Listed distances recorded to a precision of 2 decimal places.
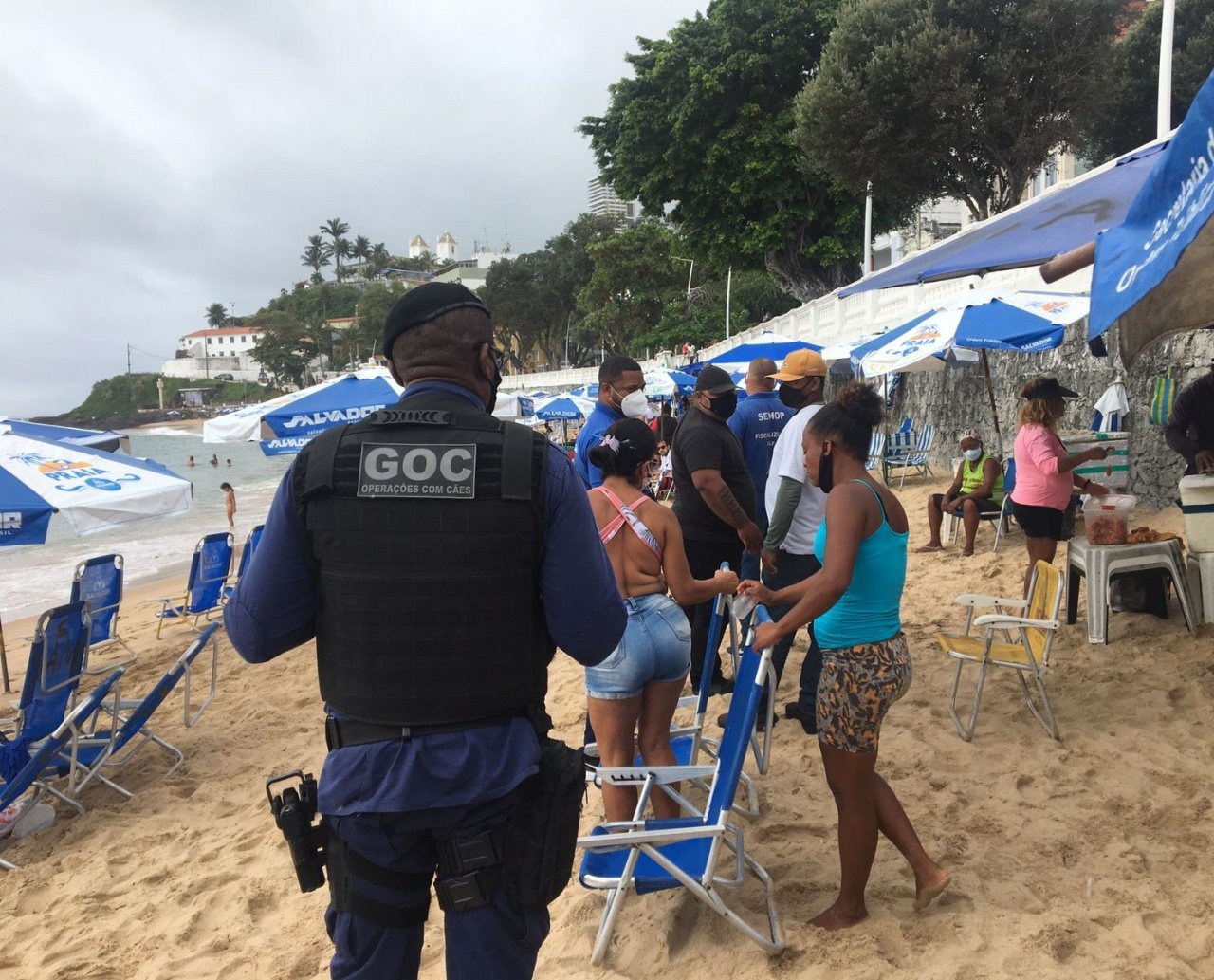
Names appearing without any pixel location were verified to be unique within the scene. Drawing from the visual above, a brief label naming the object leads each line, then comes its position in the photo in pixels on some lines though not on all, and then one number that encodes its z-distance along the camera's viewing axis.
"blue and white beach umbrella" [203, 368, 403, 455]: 7.75
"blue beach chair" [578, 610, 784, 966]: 2.38
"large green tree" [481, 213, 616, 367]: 58.81
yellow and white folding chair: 3.89
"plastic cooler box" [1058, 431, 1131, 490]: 7.40
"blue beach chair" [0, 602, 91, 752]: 4.12
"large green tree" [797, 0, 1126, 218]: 15.95
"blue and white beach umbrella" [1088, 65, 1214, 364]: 1.65
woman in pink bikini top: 2.78
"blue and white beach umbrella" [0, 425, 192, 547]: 4.98
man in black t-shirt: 3.98
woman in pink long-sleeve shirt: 4.99
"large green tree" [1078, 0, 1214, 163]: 17.45
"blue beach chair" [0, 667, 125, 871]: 3.78
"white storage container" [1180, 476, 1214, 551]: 4.47
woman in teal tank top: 2.44
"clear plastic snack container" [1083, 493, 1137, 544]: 4.82
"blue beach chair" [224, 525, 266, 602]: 7.27
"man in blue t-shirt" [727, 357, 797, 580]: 4.75
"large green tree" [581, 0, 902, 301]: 22.94
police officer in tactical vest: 1.57
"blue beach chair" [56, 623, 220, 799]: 4.26
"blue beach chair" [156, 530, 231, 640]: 8.77
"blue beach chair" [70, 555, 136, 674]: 6.62
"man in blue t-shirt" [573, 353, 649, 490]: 4.18
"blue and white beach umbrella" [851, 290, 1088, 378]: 6.55
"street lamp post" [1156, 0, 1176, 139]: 12.25
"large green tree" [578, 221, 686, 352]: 45.03
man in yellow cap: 3.99
